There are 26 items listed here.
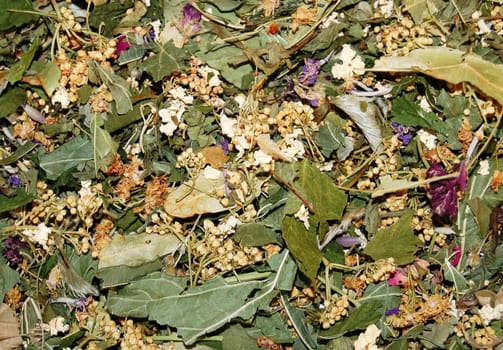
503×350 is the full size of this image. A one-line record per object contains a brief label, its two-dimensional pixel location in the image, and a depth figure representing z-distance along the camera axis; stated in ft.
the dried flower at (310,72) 0.83
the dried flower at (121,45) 0.84
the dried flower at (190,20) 0.84
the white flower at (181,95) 0.83
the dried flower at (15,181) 0.87
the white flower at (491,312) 0.82
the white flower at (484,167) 0.82
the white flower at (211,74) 0.83
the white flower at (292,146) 0.82
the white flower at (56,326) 0.86
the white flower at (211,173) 0.83
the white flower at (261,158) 0.81
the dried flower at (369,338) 0.82
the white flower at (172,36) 0.84
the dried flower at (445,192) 0.81
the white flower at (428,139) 0.83
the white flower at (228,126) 0.82
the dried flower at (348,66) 0.83
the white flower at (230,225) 0.83
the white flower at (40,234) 0.85
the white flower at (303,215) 0.82
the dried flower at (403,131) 0.84
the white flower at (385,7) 0.83
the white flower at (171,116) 0.83
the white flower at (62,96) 0.84
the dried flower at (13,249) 0.86
